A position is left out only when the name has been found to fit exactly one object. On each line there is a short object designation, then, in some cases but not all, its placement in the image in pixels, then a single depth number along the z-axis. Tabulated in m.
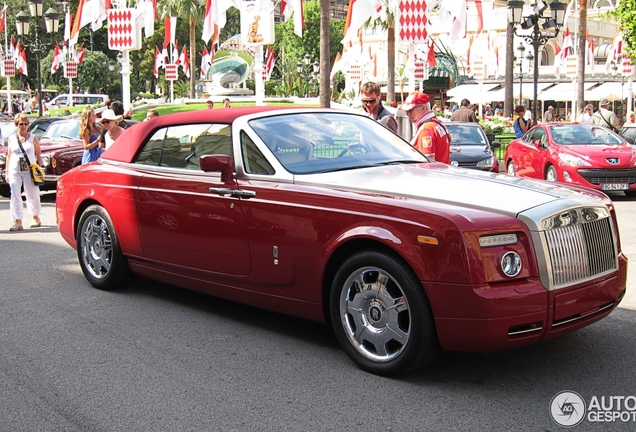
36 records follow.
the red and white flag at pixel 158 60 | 59.31
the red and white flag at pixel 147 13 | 26.19
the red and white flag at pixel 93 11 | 24.23
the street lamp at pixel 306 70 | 61.92
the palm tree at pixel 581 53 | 29.02
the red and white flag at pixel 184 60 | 59.45
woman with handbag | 12.11
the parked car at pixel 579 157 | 15.19
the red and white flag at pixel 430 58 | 37.51
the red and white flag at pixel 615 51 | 42.16
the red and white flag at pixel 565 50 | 45.69
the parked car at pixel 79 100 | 64.69
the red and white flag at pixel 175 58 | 54.74
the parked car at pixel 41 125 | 19.02
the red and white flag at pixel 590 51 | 51.22
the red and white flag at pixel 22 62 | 47.25
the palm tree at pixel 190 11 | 55.69
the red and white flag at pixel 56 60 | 51.53
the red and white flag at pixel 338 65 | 47.78
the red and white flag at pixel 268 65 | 60.16
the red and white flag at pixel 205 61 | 63.19
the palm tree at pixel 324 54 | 25.83
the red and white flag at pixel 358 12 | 21.12
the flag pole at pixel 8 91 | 41.59
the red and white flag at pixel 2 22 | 43.89
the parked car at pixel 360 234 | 4.54
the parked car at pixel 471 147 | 16.79
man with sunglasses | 9.40
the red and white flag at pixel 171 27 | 36.22
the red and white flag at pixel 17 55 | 49.54
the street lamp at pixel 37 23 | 30.74
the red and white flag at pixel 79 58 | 50.29
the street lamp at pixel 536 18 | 24.38
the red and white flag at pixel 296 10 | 25.47
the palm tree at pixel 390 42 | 35.03
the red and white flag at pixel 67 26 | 46.12
